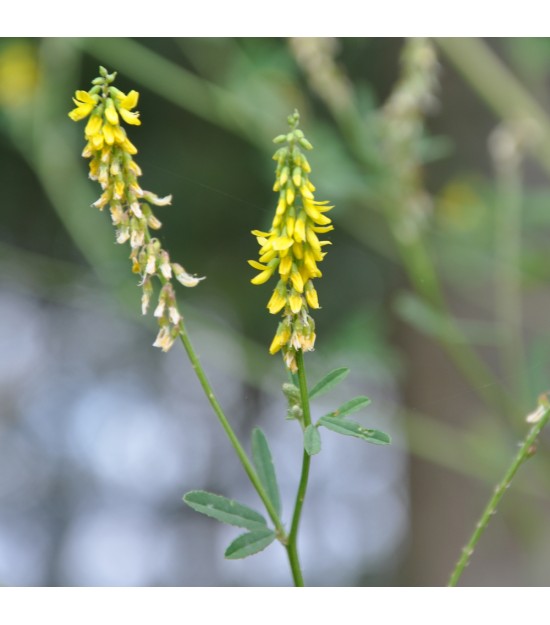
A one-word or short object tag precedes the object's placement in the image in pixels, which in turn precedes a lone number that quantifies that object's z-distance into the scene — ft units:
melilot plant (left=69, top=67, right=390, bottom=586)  1.37
